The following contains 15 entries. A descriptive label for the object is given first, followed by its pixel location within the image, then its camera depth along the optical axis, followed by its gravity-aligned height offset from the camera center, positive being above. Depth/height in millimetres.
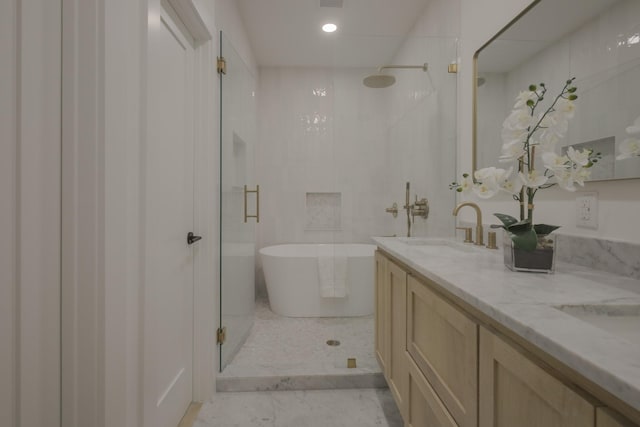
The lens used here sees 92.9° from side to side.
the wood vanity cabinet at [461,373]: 485 -361
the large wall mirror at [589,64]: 914 +544
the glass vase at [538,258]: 945 -140
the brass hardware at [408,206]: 2170 +47
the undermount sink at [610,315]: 655 -223
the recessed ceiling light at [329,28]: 2661 +1636
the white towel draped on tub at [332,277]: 2605 -555
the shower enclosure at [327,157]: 2033 +485
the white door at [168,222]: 1171 -46
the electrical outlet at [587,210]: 1030 +12
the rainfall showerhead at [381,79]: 2298 +1052
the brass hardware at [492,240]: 1444 -129
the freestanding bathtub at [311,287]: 2641 -667
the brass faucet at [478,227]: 1510 -72
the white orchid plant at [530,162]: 909 +156
